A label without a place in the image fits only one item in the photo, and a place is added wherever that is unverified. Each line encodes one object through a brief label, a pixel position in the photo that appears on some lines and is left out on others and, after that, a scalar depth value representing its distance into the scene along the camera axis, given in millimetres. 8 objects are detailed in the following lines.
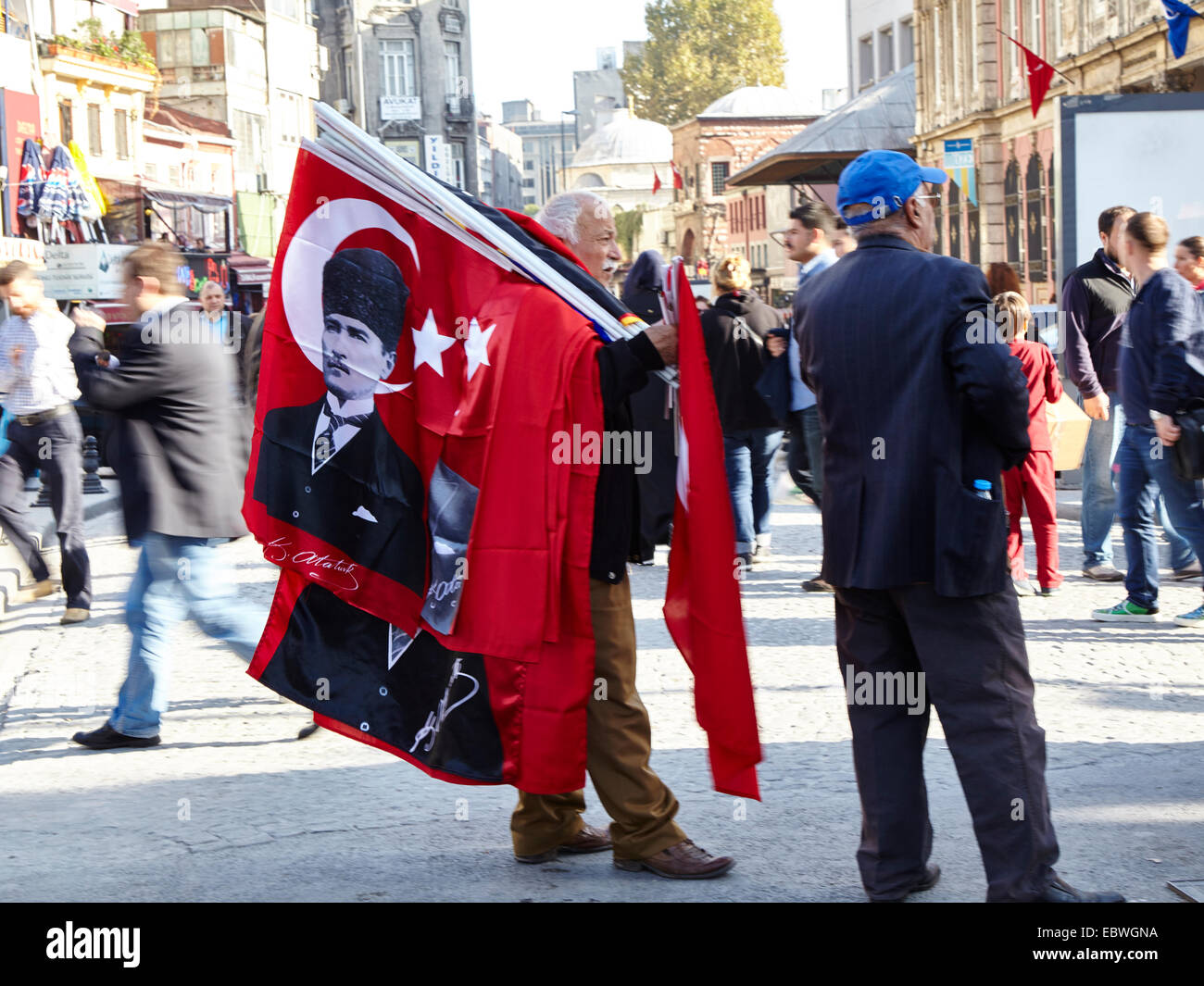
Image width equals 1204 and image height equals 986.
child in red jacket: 8766
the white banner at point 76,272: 25672
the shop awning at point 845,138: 31875
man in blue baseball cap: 4059
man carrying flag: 4449
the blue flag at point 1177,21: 19219
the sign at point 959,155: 21094
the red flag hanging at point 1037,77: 25031
